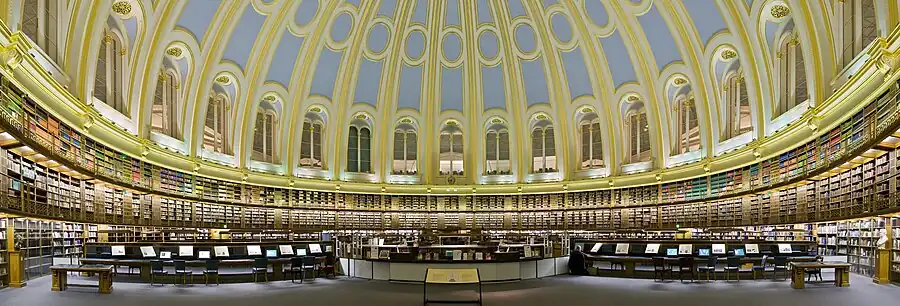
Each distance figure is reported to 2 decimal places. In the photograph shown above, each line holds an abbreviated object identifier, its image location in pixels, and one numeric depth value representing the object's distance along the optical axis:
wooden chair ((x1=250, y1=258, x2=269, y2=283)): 14.70
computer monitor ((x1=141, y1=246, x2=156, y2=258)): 14.84
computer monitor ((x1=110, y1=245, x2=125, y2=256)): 14.83
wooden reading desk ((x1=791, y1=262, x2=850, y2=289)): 12.37
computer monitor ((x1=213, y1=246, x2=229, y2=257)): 15.28
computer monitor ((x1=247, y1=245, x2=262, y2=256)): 15.65
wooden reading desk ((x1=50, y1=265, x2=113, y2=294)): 11.84
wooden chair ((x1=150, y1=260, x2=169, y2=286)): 13.55
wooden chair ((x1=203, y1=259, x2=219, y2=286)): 13.72
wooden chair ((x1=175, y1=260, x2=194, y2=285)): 13.41
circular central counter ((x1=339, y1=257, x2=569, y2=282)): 14.57
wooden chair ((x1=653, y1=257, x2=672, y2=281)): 15.10
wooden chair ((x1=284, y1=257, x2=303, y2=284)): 14.46
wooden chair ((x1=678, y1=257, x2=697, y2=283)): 14.45
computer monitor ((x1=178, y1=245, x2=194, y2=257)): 15.09
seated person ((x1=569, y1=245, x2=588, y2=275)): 16.67
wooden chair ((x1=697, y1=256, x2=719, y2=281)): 14.33
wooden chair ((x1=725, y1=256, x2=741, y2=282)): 14.48
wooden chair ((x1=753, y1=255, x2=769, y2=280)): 14.54
